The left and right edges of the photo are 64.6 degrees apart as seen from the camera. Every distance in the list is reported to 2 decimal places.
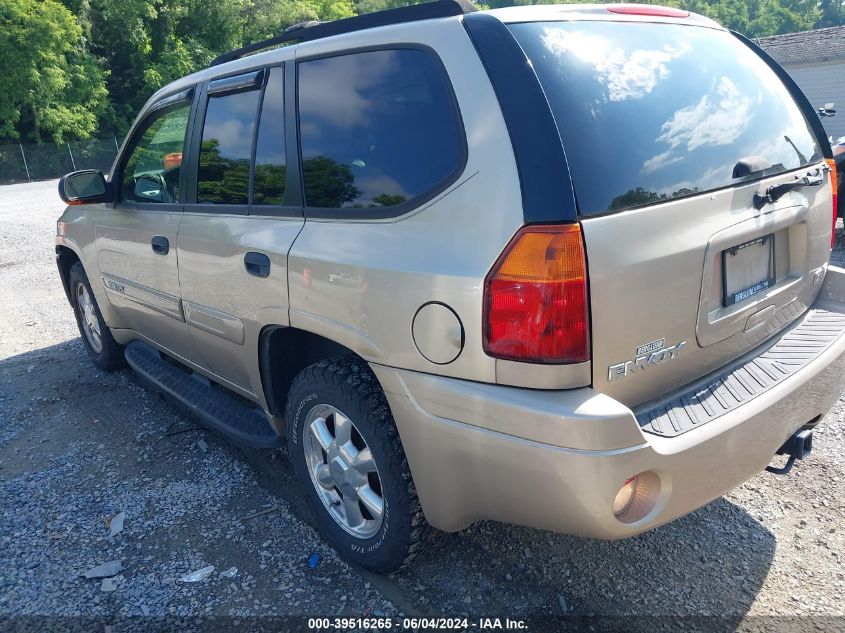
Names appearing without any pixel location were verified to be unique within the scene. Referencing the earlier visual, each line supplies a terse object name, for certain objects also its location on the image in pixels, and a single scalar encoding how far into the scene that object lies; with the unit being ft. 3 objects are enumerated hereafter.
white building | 82.72
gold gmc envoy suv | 6.45
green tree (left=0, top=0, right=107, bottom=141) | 106.01
